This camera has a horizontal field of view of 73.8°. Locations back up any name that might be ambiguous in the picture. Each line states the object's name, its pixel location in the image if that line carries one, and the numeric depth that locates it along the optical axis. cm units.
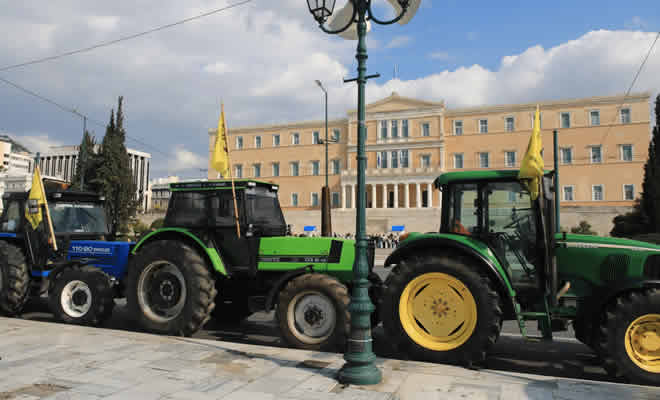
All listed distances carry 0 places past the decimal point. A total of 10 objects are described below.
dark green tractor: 492
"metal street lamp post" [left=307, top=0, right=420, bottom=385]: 479
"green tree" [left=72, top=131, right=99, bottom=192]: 3622
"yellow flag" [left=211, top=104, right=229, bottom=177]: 758
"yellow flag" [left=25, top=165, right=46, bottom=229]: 869
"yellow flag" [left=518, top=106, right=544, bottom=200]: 520
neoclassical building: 5419
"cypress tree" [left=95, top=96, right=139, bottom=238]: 3578
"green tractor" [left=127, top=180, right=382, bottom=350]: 643
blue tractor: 798
